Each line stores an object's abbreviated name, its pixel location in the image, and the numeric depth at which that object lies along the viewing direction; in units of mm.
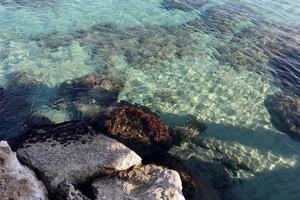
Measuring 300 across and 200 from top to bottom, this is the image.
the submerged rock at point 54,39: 11389
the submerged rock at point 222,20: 13016
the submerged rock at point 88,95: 8480
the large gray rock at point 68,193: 5240
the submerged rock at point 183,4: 14643
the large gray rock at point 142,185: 5652
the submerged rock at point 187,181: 6604
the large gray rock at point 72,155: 5943
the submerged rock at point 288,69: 10290
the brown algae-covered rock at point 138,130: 7361
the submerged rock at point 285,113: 8531
